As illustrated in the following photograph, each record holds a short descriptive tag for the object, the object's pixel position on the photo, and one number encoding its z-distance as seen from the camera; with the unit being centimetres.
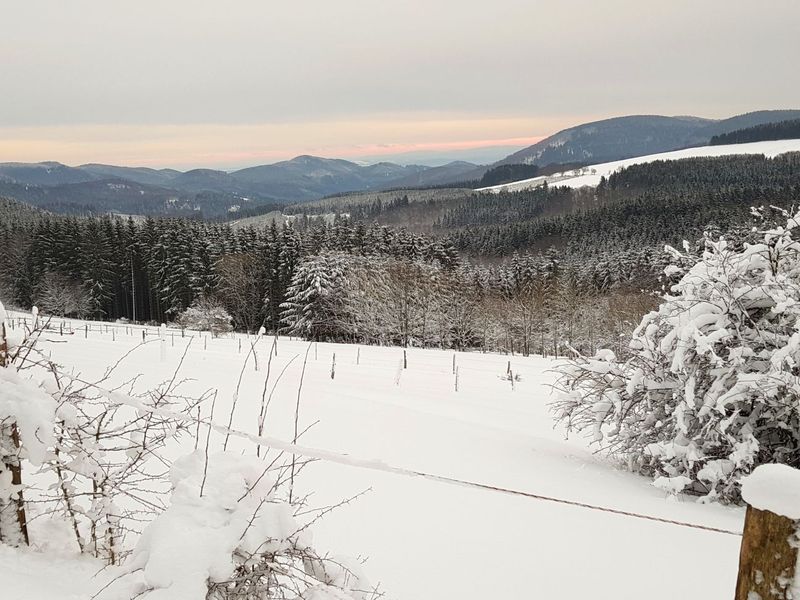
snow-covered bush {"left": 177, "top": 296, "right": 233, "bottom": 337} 3828
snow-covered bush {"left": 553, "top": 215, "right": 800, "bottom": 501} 510
